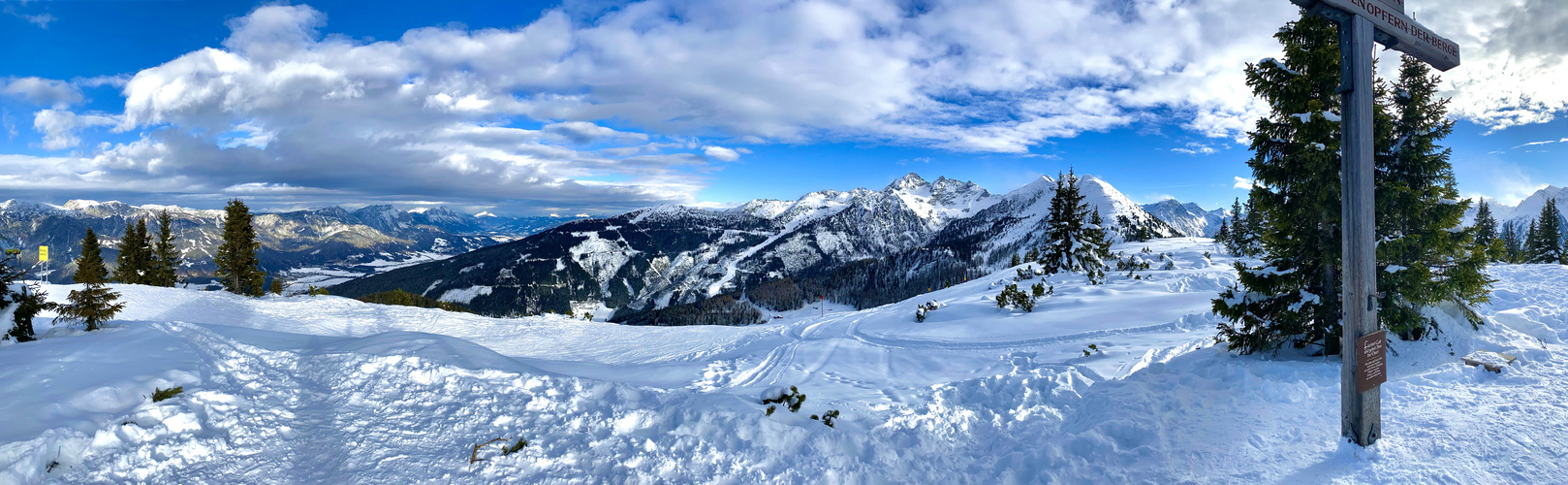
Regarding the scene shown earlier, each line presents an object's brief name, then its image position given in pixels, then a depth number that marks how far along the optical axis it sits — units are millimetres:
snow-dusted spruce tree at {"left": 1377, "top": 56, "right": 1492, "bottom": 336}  8422
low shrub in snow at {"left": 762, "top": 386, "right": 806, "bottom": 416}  7730
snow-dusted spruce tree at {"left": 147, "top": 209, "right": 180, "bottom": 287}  38688
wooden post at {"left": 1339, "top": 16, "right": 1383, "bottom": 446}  5285
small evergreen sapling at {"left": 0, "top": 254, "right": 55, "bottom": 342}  10633
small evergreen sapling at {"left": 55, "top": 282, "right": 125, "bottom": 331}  11758
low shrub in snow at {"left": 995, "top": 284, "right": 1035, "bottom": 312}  21266
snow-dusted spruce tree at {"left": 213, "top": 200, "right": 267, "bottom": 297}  33406
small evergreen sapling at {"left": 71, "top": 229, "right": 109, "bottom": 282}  35112
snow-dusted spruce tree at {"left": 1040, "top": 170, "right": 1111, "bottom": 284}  32812
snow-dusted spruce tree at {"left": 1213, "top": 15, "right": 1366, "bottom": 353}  8805
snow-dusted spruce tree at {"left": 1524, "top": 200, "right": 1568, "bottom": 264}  44734
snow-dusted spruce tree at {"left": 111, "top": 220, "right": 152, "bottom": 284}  37469
